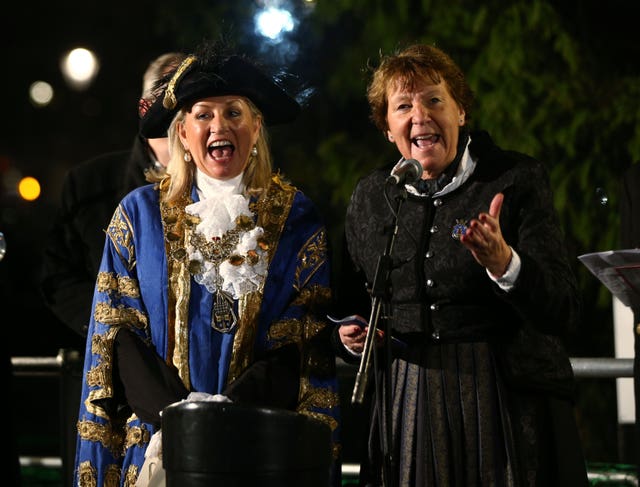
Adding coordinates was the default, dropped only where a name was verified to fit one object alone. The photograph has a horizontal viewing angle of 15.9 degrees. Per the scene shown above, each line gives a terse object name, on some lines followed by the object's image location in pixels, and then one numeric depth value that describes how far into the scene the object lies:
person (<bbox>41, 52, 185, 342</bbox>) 10.01
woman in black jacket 6.98
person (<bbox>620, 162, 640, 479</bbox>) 9.10
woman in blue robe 7.61
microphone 6.84
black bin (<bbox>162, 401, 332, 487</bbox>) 5.68
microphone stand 6.35
